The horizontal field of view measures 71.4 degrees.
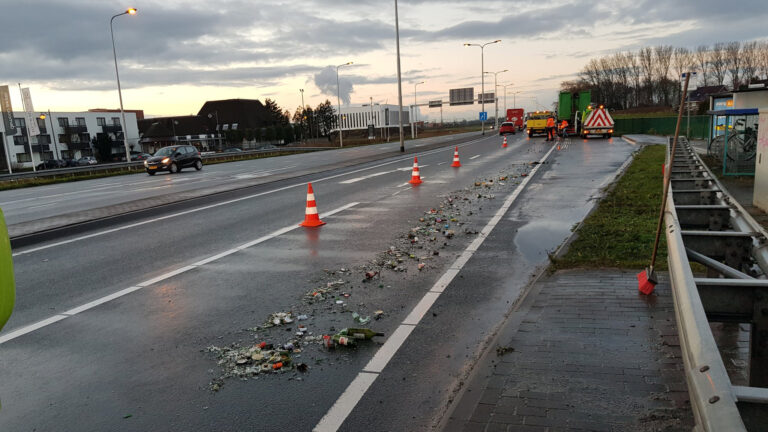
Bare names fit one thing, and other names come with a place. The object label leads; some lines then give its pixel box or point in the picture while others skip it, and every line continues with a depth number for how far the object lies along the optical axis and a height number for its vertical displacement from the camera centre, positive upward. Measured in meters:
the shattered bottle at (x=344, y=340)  4.79 -1.94
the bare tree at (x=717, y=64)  100.38 +6.23
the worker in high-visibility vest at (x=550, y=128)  43.33 -1.61
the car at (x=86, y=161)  59.93 -2.67
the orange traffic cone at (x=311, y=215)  10.80 -1.83
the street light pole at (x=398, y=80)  37.94 +2.70
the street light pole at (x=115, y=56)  36.01 +5.47
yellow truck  49.56 -1.20
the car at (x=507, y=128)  62.23 -1.92
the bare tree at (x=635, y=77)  115.12 +5.70
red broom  5.54 -1.84
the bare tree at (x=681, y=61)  105.75 +7.70
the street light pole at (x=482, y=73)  79.38 +6.03
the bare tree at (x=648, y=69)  111.69 +6.84
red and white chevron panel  39.34 -0.99
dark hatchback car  30.20 -1.55
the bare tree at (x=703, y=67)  102.88 +6.05
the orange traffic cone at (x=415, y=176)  17.34 -1.90
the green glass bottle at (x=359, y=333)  4.90 -1.93
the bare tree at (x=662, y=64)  108.69 +7.72
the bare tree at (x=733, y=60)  98.50 +6.61
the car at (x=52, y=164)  56.26 -2.56
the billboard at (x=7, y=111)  41.03 +2.45
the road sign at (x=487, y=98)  96.03 +2.62
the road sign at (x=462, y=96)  96.25 +3.20
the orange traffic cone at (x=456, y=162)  22.73 -2.01
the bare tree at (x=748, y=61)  96.51 +6.21
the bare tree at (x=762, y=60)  94.98 +6.05
